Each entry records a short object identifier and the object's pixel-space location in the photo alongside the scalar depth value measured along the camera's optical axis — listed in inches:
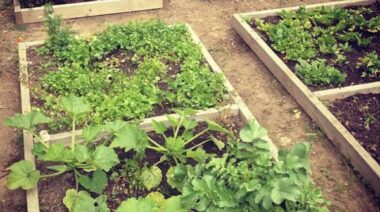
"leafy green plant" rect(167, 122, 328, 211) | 122.3
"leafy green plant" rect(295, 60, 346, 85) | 194.5
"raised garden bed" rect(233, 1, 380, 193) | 163.2
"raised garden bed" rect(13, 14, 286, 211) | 158.4
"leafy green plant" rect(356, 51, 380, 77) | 200.2
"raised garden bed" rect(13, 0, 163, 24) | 245.3
